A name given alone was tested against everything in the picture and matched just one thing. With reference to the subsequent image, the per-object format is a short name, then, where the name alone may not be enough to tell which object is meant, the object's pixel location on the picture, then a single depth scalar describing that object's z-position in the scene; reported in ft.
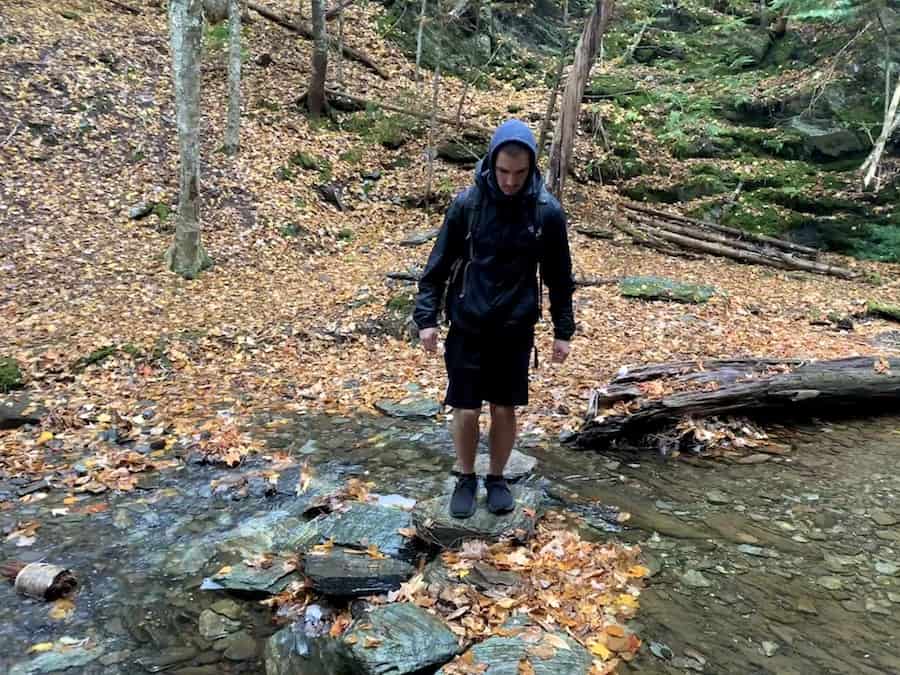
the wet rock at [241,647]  10.78
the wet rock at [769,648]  10.11
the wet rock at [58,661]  10.40
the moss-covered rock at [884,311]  32.32
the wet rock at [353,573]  11.73
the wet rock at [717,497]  15.23
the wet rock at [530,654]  9.62
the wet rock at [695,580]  11.89
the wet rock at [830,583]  11.91
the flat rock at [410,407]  21.29
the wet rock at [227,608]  11.78
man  11.23
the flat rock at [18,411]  20.26
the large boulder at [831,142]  51.65
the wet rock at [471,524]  12.89
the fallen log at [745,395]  18.11
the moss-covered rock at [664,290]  32.94
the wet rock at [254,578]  12.39
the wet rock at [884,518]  14.30
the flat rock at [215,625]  11.29
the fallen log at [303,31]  60.59
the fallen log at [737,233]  44.55
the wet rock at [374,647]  9.83
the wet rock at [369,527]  13.10
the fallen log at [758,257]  42.16
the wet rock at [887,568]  12.42
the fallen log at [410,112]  53.93
